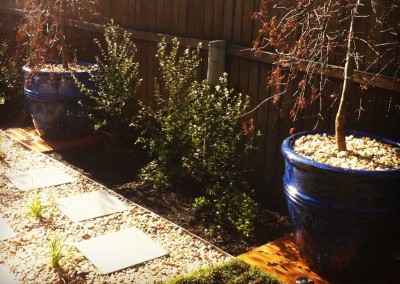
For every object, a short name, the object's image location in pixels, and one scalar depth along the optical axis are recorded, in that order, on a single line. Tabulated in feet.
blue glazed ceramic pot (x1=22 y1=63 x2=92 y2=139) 19.71
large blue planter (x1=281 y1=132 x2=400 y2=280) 9.78
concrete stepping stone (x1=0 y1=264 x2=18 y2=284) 10.37
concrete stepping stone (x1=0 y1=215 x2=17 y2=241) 12.39
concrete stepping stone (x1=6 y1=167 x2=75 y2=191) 15.90
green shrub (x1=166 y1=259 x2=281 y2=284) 10.38
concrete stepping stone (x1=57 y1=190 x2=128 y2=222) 13.89
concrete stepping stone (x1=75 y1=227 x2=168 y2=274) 11.16
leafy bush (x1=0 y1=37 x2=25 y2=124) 24.90
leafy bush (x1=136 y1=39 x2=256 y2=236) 13.88
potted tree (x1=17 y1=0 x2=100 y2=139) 19.72
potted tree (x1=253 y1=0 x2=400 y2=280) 9.84
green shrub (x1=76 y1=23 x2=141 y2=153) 18.53
